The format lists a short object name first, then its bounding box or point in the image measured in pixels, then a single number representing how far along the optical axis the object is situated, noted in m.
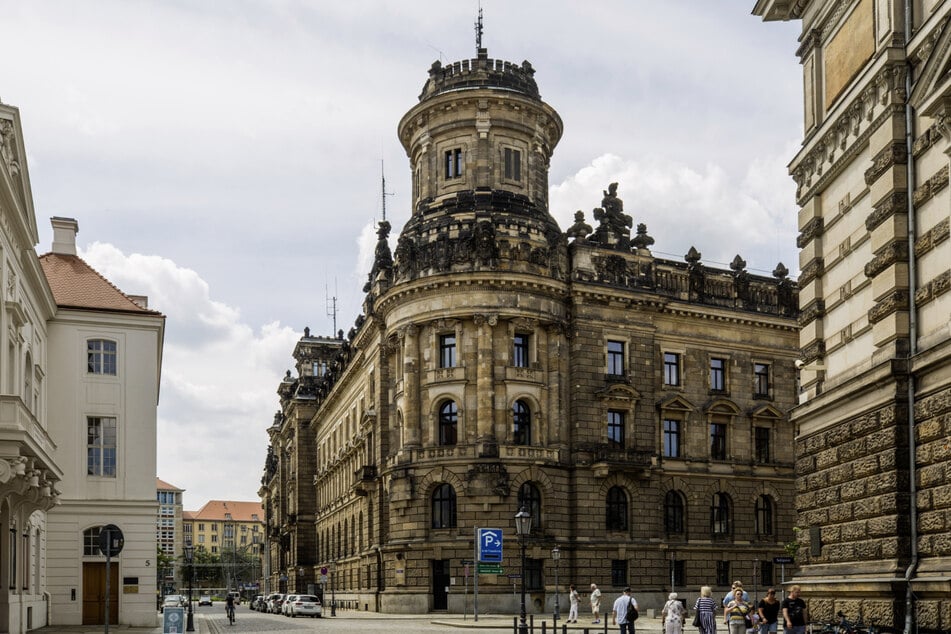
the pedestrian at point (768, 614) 23.85
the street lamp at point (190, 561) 43.25
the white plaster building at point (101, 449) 42.12
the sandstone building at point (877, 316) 19.58
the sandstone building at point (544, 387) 55.50
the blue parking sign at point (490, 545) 47.06
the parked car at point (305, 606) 62.03
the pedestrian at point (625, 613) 30.30
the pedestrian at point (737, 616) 24.66
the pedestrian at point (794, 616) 21.45
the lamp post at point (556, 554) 52.59
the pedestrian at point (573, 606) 48.03
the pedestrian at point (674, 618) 25.84
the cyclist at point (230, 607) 54.24
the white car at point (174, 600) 60.57
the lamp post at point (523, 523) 31.44
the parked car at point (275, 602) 73.69
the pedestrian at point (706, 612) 25.58
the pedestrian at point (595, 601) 48.35
